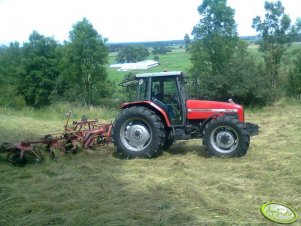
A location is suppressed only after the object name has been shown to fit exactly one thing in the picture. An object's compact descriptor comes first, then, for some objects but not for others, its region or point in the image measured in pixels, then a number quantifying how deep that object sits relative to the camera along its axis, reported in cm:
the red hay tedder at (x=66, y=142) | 718
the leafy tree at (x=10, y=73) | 3123
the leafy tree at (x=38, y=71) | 3644
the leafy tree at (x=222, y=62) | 1716
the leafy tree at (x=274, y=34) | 1964
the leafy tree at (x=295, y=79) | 2271
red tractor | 759
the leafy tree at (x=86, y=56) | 2516
